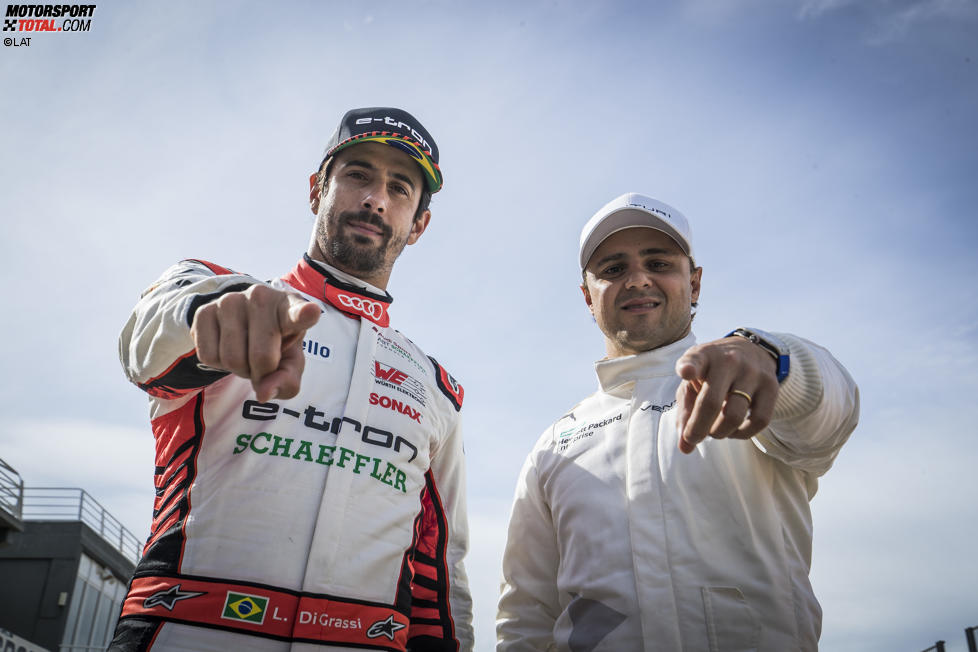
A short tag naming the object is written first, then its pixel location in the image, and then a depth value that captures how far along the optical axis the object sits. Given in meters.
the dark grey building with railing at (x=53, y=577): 17.14
